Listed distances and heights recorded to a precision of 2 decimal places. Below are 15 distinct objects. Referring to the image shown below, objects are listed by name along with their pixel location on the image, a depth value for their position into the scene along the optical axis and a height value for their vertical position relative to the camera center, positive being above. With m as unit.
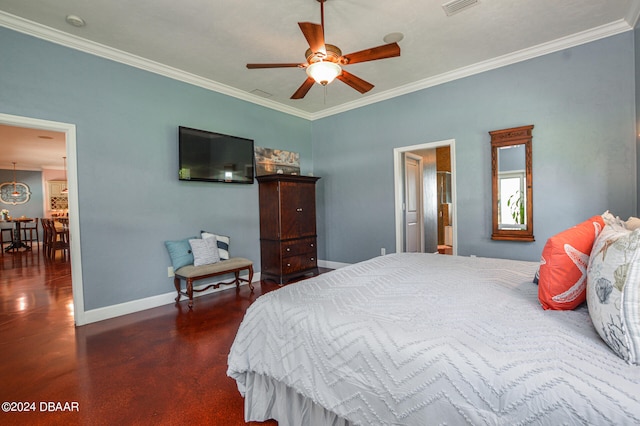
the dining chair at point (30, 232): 9.35 -0.49
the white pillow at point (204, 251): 3.54 -0.50
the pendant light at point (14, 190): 9.73 +0.92
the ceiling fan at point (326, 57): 2.18 +1.22
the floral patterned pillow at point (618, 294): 0.83 -0.30
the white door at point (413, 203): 4.90 +0.05
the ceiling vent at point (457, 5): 2.54 +1.80
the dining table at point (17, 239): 8.49 -0.67
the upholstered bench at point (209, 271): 3.34 -0.73
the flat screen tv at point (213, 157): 3.74 +0.78
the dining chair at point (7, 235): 9.20 -0.57
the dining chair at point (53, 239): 6.87 -0.58
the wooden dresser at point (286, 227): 4.36 -0.28
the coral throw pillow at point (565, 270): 1.21 -0.30
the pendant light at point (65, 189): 10.67 +1.01
